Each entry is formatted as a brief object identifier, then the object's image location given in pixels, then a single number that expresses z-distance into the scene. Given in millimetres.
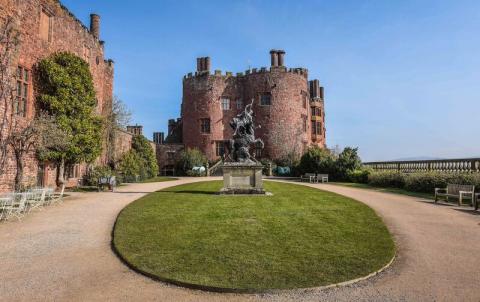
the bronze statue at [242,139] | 15750
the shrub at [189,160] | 37188
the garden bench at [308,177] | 26680
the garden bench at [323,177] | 26002
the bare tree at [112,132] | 26078
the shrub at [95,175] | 21250
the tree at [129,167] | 25844
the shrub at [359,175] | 25769
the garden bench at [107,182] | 18516
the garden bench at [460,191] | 13249
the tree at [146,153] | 30330
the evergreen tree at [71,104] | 17297
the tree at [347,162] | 27812
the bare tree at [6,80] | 14383
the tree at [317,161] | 29328
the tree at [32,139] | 14641
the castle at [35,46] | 15180
